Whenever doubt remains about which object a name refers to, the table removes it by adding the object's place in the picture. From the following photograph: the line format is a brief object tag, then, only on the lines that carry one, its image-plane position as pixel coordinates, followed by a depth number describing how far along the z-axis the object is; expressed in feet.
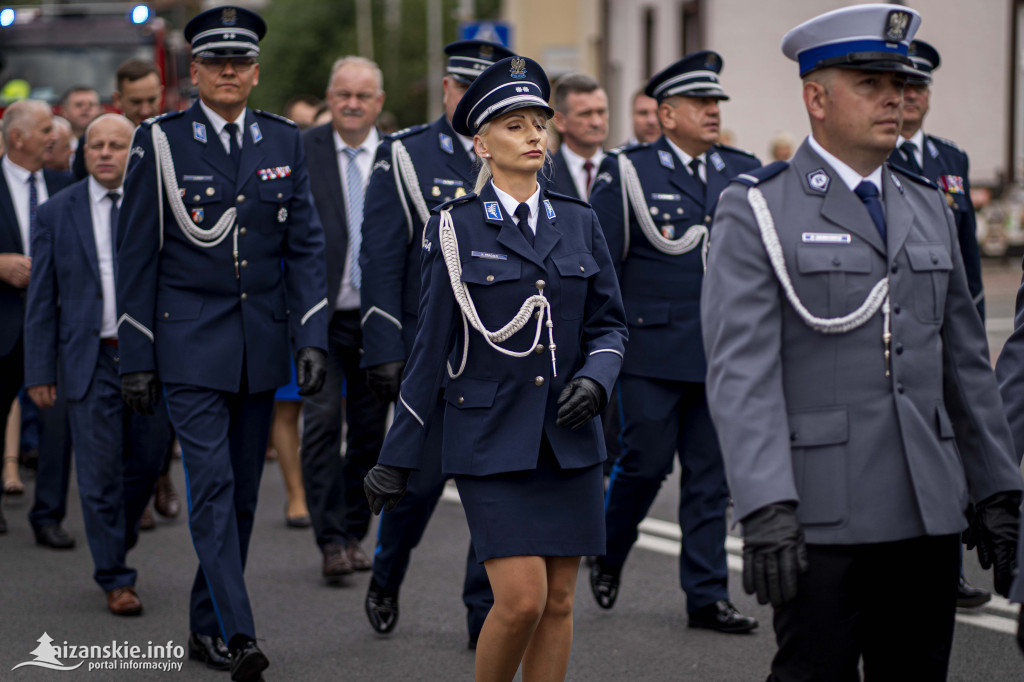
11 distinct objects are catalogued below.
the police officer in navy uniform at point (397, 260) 38.47
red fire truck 128.88
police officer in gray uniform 22.16
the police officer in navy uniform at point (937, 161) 40.81
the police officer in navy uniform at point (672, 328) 39.17
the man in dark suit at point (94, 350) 42.86
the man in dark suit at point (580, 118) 54.95
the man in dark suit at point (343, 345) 46.32
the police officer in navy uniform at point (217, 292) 35.42
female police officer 27.91
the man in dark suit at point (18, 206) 51.72
